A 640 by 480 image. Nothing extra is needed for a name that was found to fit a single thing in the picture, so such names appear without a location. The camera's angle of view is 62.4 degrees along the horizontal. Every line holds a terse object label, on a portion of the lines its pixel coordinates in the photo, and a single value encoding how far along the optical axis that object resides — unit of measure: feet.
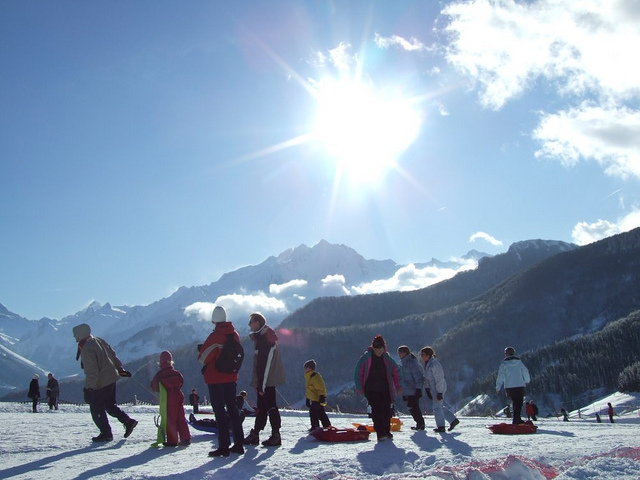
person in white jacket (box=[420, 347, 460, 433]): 38.65
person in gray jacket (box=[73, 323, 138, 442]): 32.40
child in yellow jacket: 39.60
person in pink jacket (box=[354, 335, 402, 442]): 32.81
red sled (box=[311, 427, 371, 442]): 32.68
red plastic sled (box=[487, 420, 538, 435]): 36.52
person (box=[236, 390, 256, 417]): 43.96
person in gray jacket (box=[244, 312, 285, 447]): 29.91
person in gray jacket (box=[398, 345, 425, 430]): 41.24
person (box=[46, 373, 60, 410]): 80.69
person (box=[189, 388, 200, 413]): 72.64
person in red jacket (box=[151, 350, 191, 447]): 31.07
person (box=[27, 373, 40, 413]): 77.40
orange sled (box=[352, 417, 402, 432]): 42.88
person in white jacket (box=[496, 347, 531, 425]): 41.83
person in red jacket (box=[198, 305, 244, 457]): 26.89
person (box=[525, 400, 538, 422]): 70.09
